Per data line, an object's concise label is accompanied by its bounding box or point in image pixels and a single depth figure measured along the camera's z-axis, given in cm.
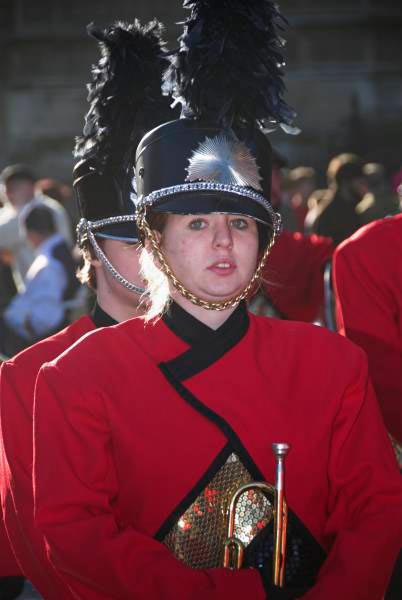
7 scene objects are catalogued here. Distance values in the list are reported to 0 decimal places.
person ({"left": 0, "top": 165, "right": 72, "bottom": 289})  2008
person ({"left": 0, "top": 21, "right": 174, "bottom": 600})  819
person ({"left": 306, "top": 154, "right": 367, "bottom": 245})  1702
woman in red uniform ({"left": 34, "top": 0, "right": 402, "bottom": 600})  621
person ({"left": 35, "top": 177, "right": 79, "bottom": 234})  2139
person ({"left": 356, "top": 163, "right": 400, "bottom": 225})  1939
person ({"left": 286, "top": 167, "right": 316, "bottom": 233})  2652
